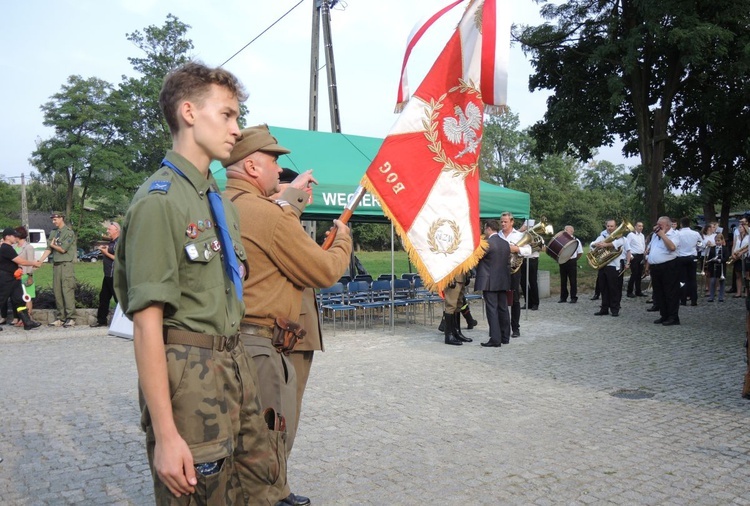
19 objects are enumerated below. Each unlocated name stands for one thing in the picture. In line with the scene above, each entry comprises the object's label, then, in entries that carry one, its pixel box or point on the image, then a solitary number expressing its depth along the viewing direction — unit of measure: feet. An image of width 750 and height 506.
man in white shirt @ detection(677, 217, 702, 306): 44.60
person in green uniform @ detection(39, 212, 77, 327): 41.32
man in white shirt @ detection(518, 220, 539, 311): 51.31
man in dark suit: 34.12
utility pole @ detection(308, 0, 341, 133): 53.01
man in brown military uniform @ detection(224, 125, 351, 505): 9.68
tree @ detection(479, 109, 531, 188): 254.47
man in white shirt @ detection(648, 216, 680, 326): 41.22
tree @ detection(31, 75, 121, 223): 141.79
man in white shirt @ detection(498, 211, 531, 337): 38.11
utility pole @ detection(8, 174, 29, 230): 158.58
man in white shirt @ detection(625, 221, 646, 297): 57.47
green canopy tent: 37.88
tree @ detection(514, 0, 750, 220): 69.00
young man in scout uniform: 6.17
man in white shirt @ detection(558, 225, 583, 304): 55.56
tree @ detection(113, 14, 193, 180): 150.51
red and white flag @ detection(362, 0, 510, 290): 14.97
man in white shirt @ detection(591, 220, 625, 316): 46.32
